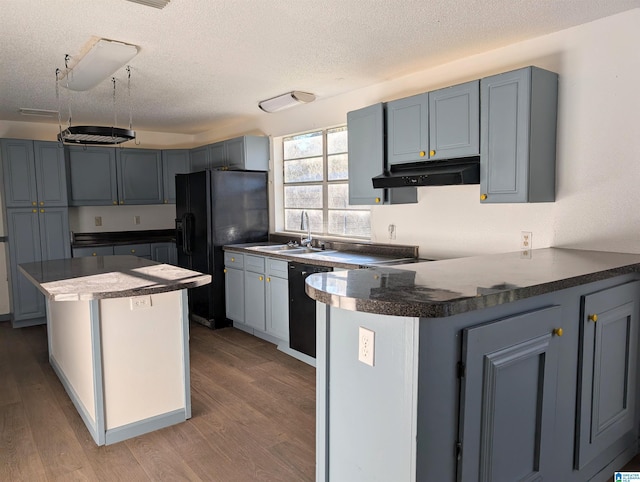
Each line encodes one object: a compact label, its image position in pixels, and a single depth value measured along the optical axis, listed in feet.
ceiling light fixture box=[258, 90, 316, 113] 13.89
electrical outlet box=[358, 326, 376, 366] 5.15
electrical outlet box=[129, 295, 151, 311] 8.81
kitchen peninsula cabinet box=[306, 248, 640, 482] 4.81
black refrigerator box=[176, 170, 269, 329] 16.51
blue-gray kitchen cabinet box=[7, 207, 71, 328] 17.10
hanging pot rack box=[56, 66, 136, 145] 9.90
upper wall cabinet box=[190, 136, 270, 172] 17.13
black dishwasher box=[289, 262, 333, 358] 12.46
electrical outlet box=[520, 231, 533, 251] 9.86
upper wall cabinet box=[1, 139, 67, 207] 16.88
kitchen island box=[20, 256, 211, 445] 8.50
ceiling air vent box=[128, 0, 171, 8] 7.52
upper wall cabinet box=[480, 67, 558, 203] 8.79
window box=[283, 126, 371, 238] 14.98
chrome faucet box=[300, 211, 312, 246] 15.69
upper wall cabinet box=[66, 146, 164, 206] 18.90
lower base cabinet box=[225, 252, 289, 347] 13.88
